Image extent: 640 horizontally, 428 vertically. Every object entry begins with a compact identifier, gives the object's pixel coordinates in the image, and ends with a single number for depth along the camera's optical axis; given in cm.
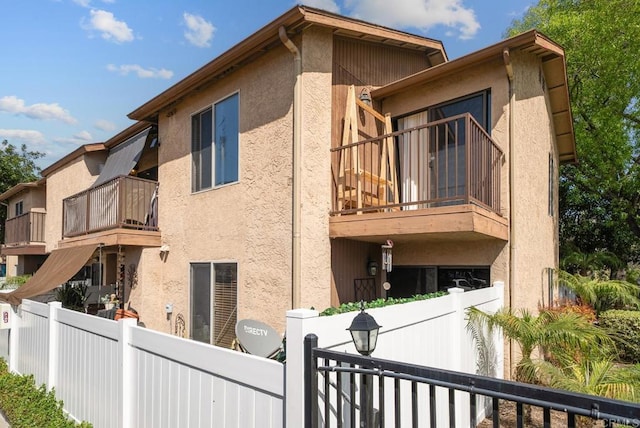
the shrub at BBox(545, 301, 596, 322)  861
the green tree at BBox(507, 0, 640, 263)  1561
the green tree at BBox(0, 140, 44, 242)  3422
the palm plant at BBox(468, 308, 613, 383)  584
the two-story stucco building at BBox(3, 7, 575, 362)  740
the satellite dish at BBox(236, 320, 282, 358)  552
